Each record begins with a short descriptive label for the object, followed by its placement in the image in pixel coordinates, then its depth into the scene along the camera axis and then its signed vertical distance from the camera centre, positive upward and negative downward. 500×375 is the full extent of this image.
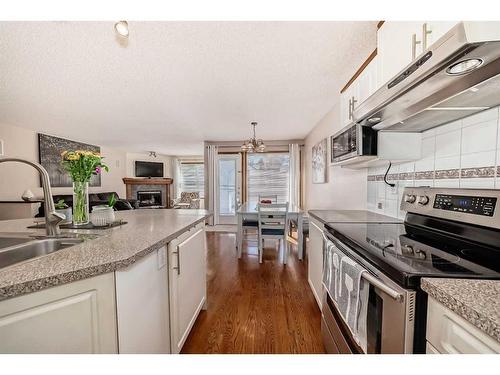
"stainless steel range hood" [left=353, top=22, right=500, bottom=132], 0.65 +0.39
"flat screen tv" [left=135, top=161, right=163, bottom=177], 7.43 +0.34
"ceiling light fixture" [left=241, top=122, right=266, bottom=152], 3.65 +0.56
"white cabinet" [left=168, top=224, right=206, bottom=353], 1.26 -0.69
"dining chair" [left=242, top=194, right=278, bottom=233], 3.34 -0.68
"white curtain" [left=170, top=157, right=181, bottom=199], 8.36 +0.23
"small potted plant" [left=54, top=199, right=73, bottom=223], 1.47 -0.23
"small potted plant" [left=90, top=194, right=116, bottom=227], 1.36 -0.23
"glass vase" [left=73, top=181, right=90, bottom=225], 1.36 -0.15
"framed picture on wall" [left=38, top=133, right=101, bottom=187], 4.49 +0.49
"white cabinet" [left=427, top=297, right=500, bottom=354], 0.49 -0.37
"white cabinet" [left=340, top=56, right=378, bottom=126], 1.46 +0.69
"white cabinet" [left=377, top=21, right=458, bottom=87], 0.89 +0.66
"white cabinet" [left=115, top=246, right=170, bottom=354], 0.83 -0.55
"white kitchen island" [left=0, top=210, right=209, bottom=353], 0.63 -0.41
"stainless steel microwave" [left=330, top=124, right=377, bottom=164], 1.54 +0.27
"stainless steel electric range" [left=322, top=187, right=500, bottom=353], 0.68 -0.29
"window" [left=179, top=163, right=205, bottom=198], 8.42 +0.05
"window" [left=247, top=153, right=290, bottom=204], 5.68 +0.12
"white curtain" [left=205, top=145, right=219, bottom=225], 5.66 +0.08
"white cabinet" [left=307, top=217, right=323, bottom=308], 1.80 -0.68
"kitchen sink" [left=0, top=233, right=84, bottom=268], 1.01 -0.33
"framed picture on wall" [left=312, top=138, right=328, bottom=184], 3.62 +0.32
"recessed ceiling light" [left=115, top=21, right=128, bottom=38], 1.33 +0.93
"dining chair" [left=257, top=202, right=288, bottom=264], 3.07 -0.63
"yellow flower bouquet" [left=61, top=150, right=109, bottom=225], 1.33 +0.03
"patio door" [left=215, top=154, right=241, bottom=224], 5.74 -0.22
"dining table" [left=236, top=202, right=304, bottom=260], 3.16 -0.59
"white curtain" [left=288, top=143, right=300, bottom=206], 5.46 +0.22
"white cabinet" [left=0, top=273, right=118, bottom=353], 0.62 -0.44
